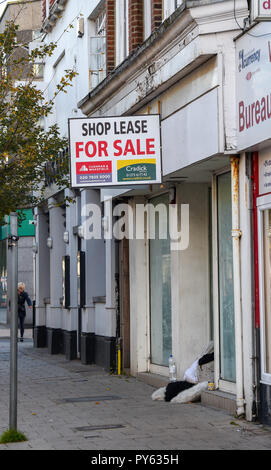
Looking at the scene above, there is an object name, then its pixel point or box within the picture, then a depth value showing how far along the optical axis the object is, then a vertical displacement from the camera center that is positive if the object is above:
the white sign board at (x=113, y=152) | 12.65 +1.82
